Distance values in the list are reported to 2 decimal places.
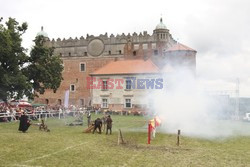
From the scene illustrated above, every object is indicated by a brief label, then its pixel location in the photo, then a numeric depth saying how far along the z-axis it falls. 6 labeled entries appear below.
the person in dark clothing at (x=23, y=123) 22.22
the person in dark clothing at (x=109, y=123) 23.11
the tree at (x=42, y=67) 36.22
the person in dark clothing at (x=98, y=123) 23.52
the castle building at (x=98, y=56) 57.31
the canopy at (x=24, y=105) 42.62
